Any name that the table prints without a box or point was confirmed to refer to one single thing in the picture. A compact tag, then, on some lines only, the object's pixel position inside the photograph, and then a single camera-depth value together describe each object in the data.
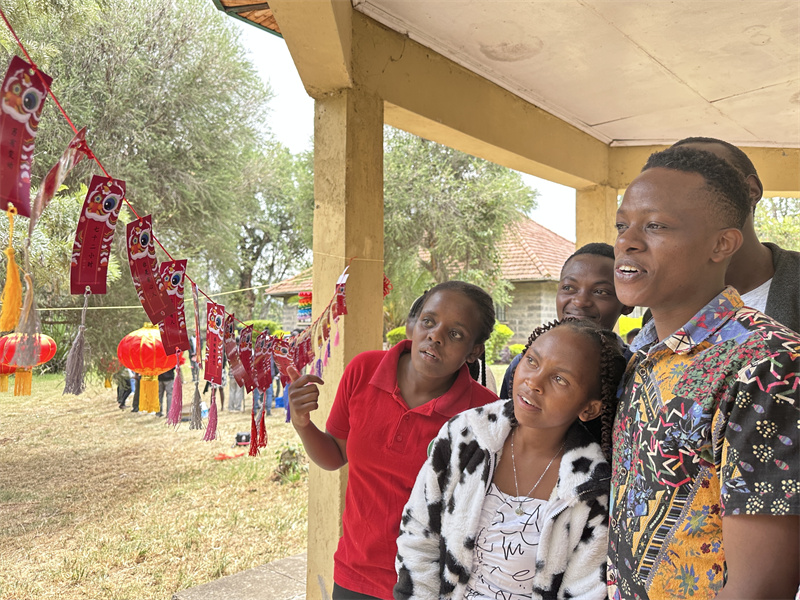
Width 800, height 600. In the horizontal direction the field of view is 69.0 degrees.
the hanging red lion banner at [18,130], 1.28
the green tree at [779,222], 17.61
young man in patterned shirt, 0.86
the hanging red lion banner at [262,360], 2.76
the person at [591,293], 1.77
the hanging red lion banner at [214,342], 2.44
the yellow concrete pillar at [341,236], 3.02
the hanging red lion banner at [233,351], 2.54
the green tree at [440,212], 14.88
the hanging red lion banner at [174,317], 2.10
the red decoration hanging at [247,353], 2.65
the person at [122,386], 11.07
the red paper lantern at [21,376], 3.98
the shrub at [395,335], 13.75
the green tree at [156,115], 9.79
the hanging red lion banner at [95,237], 1.66
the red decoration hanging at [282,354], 2.74
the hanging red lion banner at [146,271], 1.96
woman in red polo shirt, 1.73
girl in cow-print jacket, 1.30
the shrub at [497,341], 16.47
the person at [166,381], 10.05
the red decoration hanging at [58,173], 1.41
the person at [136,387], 10.93
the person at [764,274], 1.45
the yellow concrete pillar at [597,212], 5.19
